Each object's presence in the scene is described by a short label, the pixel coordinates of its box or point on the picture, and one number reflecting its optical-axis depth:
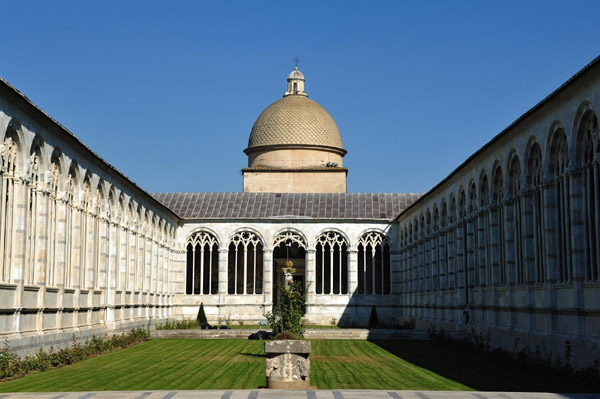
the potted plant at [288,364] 17.94
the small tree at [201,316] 50.12
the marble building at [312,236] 23.39
